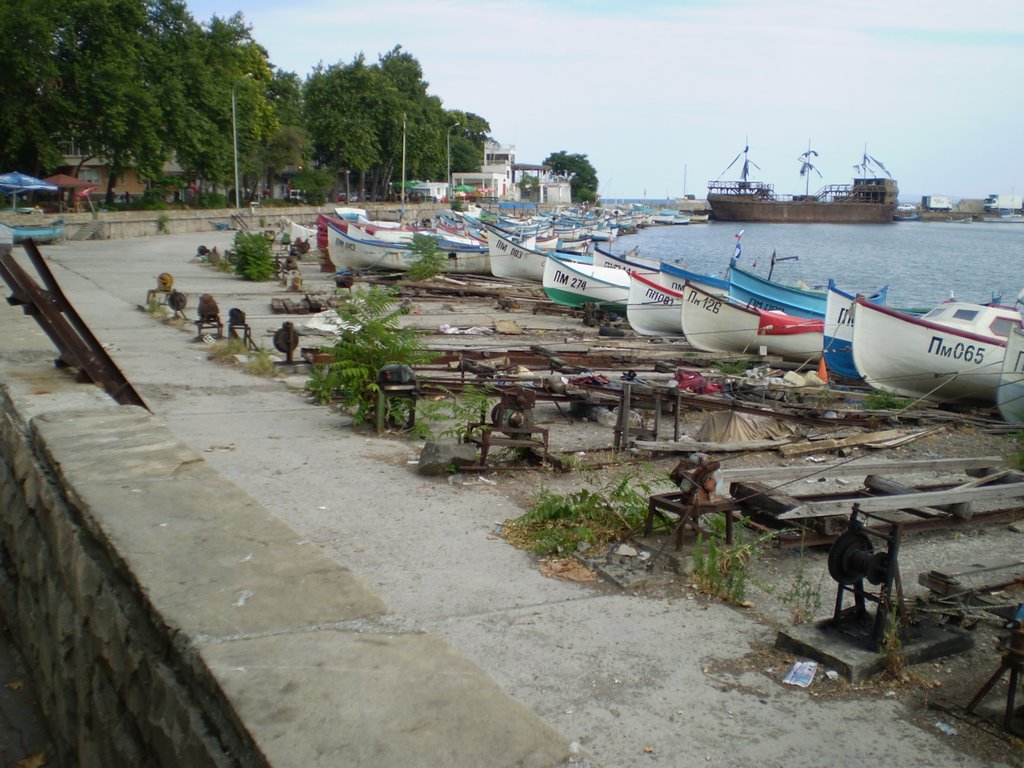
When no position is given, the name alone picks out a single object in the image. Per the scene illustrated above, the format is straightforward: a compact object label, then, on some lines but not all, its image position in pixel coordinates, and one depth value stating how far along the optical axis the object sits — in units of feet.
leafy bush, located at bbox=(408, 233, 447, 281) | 104.78
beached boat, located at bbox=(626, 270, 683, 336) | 75.41
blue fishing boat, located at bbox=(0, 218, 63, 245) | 129.93
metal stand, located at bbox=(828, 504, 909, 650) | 16.80
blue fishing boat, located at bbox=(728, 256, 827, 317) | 81.82
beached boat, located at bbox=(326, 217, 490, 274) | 111.45
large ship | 504.02
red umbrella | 188.65
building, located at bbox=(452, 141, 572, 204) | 488.02
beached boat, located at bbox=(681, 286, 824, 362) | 63.31
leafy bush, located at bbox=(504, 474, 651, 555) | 22.70
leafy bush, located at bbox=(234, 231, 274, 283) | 99.71
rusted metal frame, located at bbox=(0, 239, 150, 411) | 24.35
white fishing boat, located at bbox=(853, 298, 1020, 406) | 51.34
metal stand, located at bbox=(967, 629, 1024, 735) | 14.37
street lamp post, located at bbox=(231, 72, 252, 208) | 206.46
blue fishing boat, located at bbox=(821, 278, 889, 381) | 62.03
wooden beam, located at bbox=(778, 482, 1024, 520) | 21.95
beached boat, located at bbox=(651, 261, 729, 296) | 80.48
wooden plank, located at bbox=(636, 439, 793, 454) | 30.83
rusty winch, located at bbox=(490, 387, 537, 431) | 31.04
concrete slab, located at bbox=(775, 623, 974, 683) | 16.53
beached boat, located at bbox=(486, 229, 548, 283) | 115.65
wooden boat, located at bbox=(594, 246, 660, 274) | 97.04
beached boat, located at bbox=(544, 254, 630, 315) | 89.45
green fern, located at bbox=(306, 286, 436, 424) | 34.86
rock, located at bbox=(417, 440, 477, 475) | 28.58
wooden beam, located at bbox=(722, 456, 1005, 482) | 24.85
